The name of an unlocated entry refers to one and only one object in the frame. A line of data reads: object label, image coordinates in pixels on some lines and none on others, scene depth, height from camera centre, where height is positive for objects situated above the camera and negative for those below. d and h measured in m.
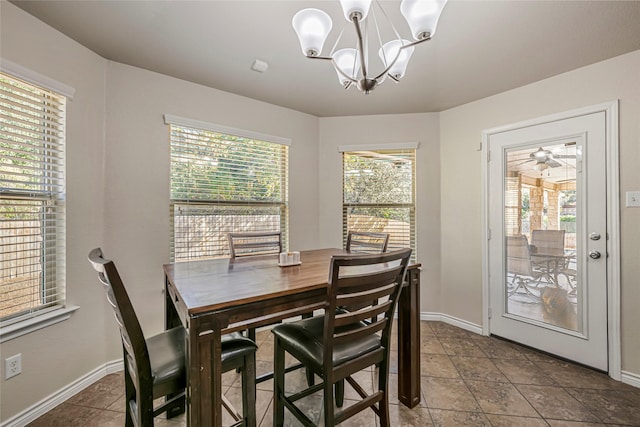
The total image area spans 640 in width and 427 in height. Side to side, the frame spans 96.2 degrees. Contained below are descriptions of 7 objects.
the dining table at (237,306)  1.07 -0.40
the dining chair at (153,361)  1.11 -0.66
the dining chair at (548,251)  2.53 -0.33
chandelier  1.26 +0.90
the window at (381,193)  3.42 +0.26
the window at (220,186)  2.58 +0.28
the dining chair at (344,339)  1.27 -0.65
